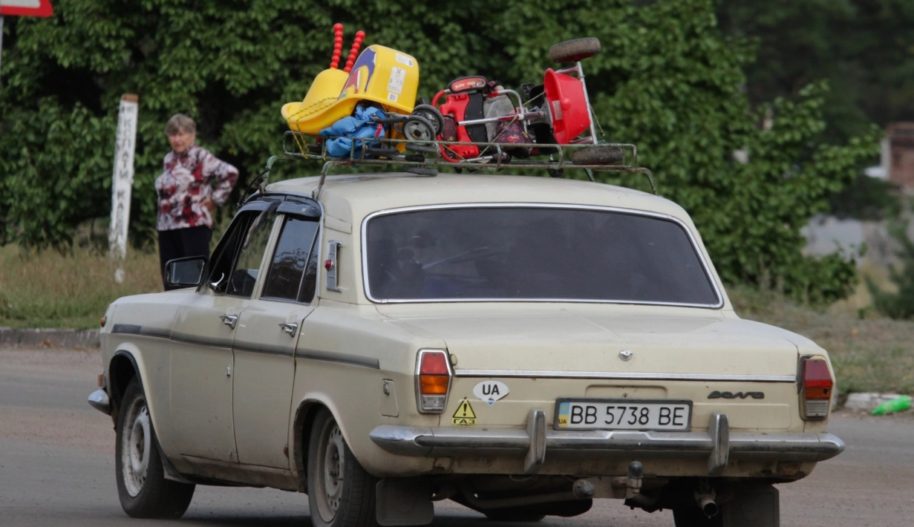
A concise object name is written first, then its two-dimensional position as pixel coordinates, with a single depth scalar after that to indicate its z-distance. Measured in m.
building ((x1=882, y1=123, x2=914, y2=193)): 164.75
